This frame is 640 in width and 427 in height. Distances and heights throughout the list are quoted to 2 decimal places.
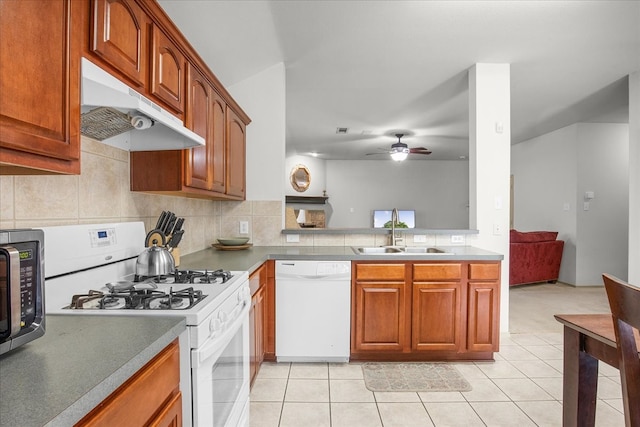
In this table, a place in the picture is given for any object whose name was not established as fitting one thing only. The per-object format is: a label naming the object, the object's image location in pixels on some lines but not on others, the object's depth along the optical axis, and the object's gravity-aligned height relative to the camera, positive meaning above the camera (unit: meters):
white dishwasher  2.59 -0.70
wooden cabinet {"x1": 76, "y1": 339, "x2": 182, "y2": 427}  0.73 -0.44
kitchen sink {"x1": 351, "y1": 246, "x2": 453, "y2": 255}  3.07 -0.31
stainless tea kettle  1.61 -0.23
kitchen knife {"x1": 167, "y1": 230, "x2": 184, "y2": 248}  1.98 -0.15
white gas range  1.15 -0.33
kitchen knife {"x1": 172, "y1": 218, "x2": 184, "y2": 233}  2.05 -0.08
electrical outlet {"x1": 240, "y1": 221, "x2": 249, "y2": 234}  3.24 -0.13
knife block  2.11 -0.26
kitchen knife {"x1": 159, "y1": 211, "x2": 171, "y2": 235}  1.97 -0.07
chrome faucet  3.13 -0.17
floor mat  2.32 -1.12
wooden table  1.33 -0.58
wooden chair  0.99 -0.38
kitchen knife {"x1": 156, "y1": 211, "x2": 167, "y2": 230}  1.96 -0.05
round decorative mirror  8.25 +0.81
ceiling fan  6.04 +1.08
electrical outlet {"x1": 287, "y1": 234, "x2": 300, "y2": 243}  3.25 -0.23
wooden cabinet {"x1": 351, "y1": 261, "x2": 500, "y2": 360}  2.60 -0.67
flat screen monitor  8.67 -0.08
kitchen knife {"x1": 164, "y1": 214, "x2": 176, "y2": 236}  1.98 -0.07
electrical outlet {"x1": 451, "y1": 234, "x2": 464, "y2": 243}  3.26 -0.22
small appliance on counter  0.77 -0.18
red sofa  5.26 -0.64
